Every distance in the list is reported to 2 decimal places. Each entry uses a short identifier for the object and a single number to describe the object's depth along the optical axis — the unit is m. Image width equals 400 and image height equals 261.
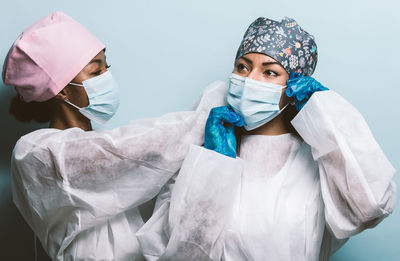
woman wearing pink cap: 1.55
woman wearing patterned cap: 1.45
